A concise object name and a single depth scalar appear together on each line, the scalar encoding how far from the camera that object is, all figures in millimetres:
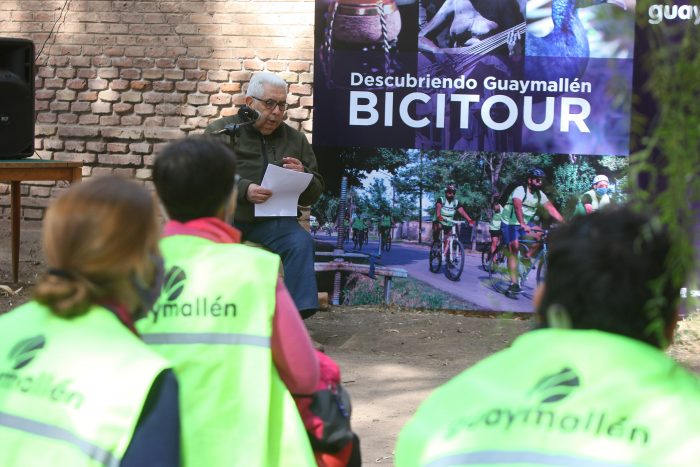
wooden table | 7920
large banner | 8016
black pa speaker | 8281
